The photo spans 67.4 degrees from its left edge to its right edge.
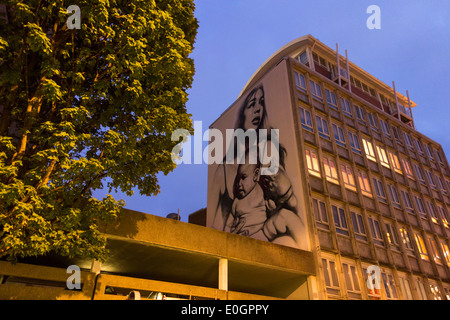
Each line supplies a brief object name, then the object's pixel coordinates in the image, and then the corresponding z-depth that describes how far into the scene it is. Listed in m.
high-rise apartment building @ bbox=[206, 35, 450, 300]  21.20
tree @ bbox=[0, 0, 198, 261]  8.72
